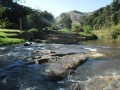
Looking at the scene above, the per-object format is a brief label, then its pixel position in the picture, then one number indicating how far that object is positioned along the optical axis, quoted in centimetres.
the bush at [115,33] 3311
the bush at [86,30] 3506
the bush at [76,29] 4055
